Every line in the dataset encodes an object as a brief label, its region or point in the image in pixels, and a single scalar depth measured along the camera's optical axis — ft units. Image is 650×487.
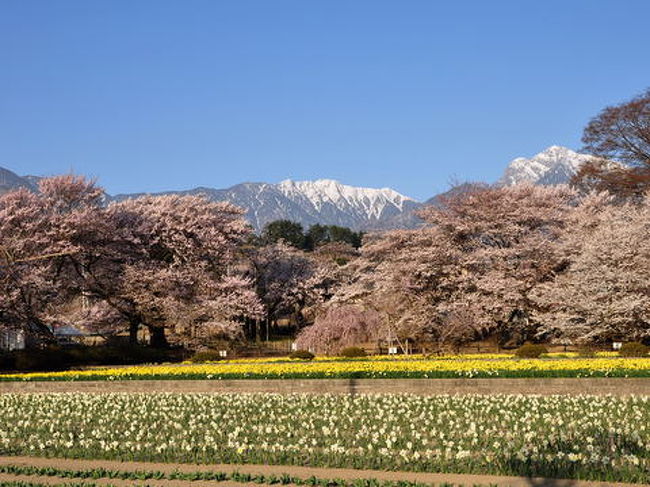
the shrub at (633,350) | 90.89
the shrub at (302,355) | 104.99
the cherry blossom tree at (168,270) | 139.54
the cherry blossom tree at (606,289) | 116.06
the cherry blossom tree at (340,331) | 130.52
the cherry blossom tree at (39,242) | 122.62
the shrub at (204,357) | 108.58
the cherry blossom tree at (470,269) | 131.03
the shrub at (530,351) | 96.48
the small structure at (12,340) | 146.47
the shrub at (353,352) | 103.80
